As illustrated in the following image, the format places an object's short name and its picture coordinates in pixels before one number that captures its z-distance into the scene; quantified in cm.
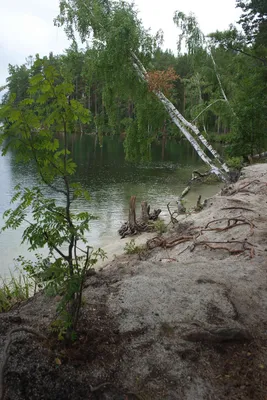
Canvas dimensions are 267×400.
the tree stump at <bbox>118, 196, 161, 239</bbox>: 1291
